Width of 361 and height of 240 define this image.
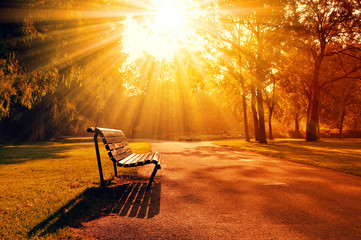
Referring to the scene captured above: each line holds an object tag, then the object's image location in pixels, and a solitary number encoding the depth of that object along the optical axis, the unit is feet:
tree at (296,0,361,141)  71.87
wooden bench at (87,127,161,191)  17.07
